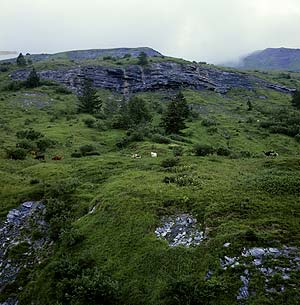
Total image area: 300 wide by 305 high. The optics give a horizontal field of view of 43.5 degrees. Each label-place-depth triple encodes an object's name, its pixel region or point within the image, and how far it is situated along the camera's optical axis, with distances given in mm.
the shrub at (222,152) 36562
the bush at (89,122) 63412
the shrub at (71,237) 19750
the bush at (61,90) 100406
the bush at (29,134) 48281
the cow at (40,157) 38588
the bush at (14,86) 97562
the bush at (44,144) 43062
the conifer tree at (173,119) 59219
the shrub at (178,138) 53594
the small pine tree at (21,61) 135500
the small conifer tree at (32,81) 100875
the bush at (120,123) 63562
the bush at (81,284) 15656
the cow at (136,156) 36938
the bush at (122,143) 46212
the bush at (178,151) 37219
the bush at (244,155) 36462
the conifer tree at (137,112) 66188
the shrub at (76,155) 40094
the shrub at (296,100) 102138
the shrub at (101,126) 61438
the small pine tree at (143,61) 137875
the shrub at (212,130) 67750
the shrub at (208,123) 73812
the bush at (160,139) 46797
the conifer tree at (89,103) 79438
